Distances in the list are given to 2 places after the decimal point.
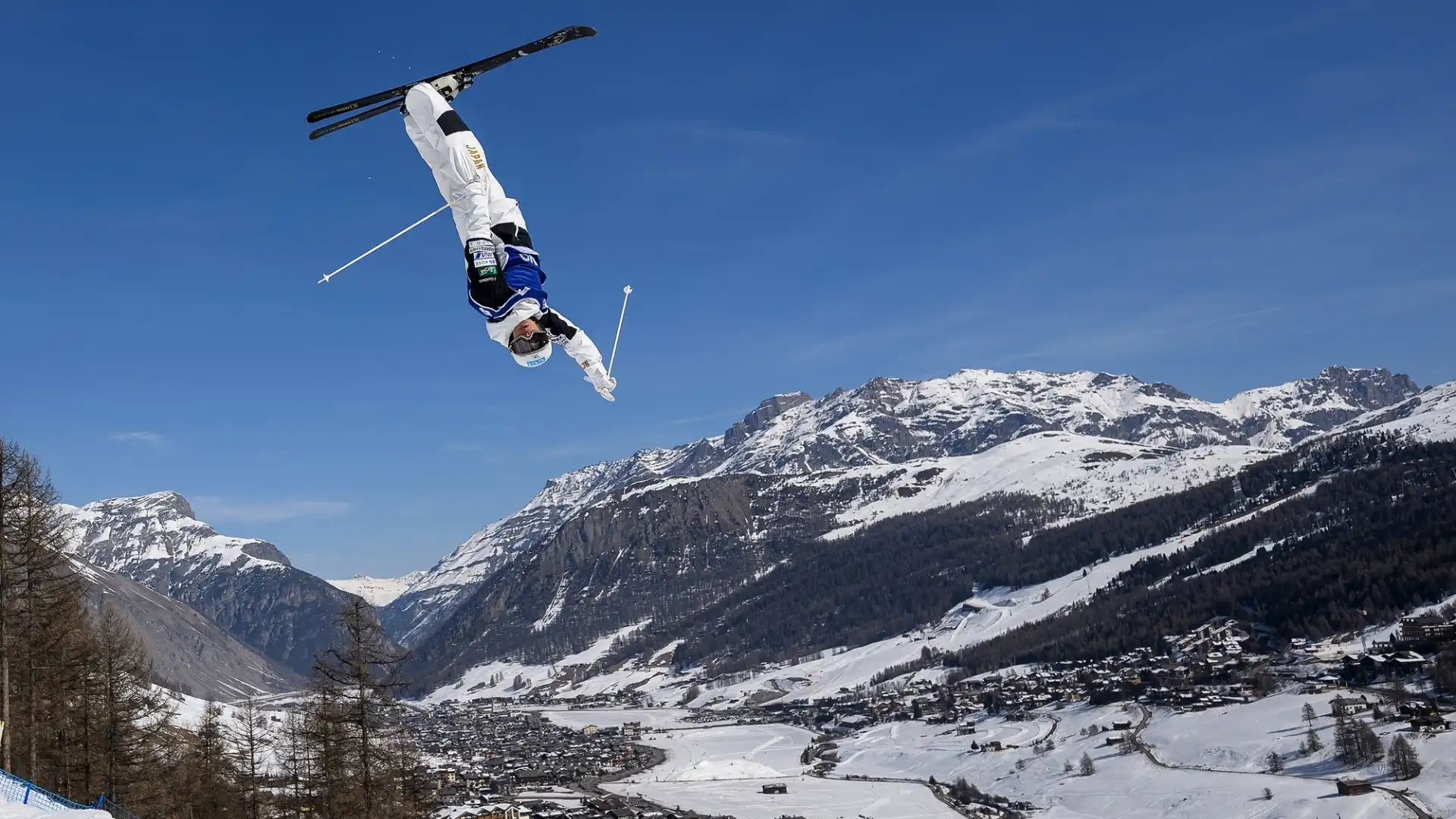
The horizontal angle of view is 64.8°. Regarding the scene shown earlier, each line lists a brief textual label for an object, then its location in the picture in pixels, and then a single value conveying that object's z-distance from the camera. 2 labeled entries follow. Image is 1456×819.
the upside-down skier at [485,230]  11.88
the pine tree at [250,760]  42.47
